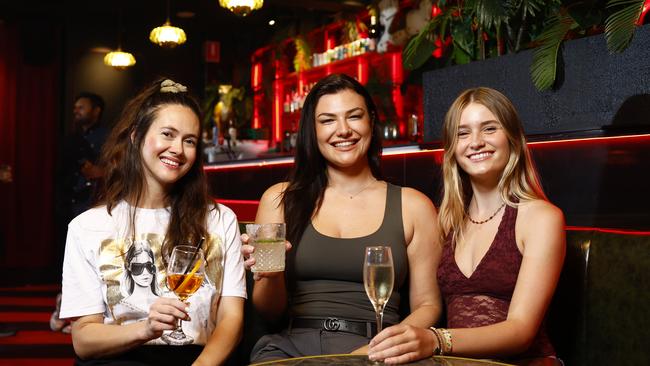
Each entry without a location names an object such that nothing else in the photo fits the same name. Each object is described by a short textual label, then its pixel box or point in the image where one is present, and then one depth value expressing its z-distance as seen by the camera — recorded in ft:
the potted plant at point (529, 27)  9.52
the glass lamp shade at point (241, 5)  20.68
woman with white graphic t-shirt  6.50
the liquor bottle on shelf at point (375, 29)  23.38
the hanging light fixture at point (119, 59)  27.66
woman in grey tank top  7.09
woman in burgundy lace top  6.17
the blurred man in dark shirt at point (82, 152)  17.60
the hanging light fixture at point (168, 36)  25.80
